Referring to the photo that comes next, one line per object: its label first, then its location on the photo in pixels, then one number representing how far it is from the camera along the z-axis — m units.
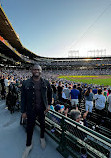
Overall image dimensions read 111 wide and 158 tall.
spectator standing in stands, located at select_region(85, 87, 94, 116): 5.00
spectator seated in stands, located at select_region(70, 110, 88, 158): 1.87
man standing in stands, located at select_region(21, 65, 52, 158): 2.10
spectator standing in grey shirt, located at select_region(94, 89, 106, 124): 4.70
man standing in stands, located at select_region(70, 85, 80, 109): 5.36
